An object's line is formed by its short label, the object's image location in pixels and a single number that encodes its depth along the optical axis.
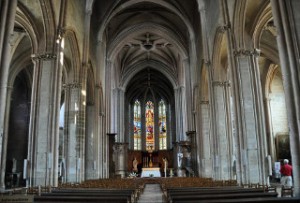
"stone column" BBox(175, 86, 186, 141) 37.12
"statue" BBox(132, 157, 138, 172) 45.68
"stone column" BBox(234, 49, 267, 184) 12.71
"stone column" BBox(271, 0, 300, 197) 7.98
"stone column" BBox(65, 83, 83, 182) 17.56
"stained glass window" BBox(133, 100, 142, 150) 48.56
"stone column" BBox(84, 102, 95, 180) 22.33
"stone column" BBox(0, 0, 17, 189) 8.25
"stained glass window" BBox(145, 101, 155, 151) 48.68
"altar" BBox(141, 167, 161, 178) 34.97
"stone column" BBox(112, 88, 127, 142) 37.59
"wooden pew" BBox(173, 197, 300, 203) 5.76
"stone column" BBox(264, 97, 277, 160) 24.48
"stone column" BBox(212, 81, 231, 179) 18.28
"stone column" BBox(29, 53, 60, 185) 12.90
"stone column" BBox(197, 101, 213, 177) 23.25
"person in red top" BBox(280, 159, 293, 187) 12.29
